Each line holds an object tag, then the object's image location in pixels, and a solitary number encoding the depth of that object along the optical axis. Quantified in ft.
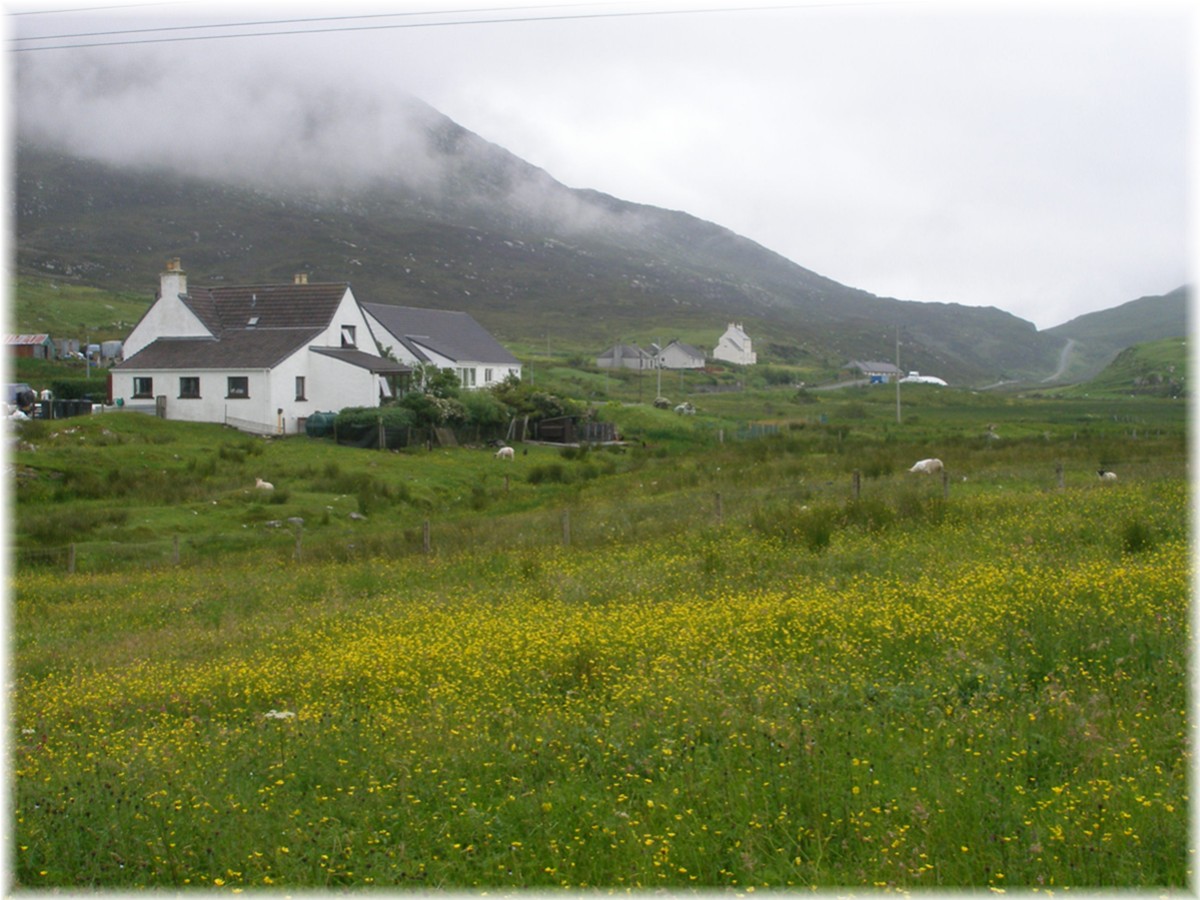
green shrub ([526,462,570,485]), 128.06
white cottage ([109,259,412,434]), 168.35
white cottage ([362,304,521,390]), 218.79
